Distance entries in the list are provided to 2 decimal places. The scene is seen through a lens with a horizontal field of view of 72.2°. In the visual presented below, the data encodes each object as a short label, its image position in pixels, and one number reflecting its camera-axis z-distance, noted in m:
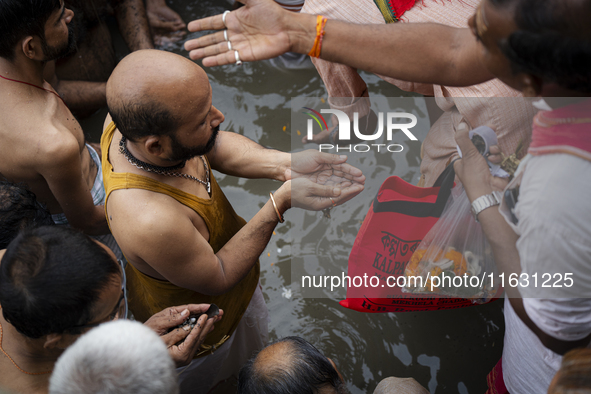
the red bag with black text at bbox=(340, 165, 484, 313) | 2.25
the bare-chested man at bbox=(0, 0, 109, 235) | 2.04
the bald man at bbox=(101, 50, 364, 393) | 1.60
